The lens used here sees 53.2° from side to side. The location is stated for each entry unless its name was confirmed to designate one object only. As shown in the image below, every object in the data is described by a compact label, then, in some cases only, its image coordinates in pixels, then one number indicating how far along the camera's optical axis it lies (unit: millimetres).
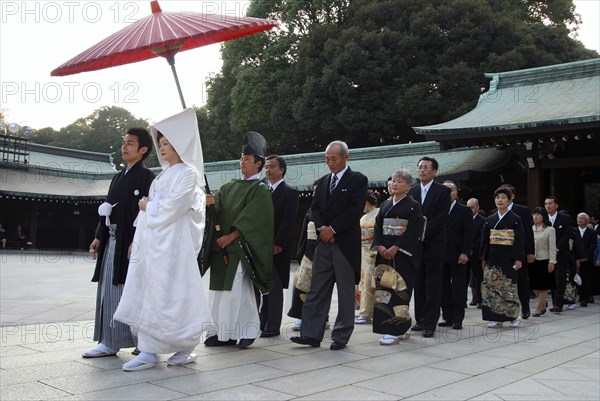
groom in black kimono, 4817
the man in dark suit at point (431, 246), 6492
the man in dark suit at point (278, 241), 6160
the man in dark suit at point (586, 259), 10727
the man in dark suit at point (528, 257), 8258
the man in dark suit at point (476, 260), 9125
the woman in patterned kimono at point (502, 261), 7352
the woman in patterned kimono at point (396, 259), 5836
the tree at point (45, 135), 53844
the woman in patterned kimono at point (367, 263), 7543
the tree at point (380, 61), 26219
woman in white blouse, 9039
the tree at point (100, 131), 51938
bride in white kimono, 4422
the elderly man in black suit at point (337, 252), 5484
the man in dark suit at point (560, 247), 9336
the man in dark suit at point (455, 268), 7125
